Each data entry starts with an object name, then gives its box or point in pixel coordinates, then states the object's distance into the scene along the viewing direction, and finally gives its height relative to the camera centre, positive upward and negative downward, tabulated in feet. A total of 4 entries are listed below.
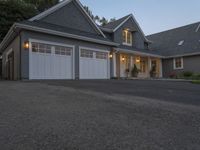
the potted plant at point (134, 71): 45.02 +1.47
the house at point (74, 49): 26.75 +6.20
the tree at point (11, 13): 53.31 +23.13
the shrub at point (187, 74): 43.88 +0.53
